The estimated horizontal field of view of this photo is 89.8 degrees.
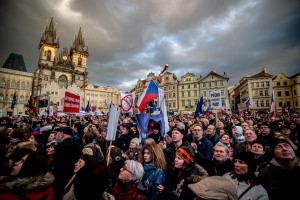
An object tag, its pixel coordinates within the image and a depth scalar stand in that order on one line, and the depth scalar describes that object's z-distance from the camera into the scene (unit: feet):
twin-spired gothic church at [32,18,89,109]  199.41
